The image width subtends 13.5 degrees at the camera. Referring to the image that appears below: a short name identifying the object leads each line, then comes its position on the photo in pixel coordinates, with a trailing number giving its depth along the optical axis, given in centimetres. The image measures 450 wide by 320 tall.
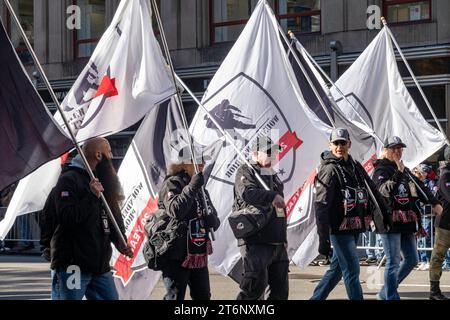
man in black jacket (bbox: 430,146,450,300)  2064
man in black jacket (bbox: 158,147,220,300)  1582
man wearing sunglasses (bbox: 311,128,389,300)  1695
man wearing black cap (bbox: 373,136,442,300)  1837
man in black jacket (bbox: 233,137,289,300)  1615
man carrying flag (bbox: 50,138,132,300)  1408
